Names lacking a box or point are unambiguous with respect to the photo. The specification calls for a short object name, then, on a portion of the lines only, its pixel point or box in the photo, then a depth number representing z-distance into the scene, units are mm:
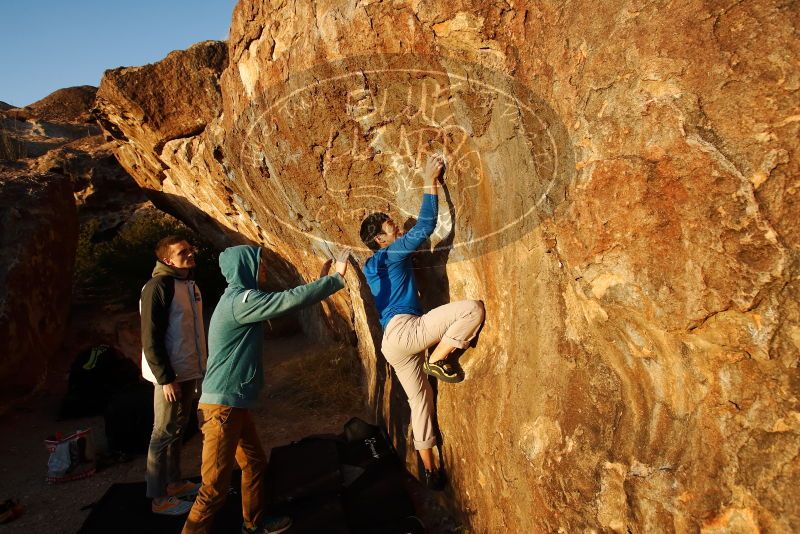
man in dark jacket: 3178
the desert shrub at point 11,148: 10031
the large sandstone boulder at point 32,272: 5402
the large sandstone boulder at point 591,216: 1544
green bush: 7676
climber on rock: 2930
